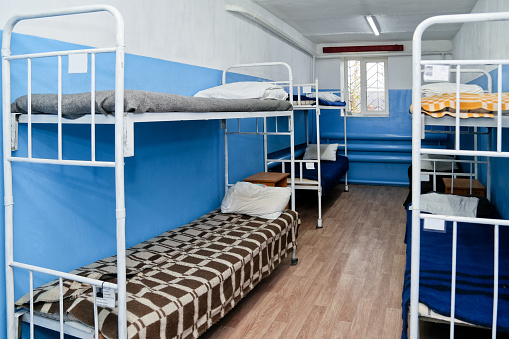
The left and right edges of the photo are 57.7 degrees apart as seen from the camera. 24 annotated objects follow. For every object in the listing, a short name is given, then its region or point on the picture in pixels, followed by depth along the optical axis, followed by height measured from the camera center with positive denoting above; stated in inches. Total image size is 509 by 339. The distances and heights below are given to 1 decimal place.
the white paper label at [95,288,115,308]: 77.9 -25.9
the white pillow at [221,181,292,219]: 158.6 -18.9
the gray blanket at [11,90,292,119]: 80.3 +8.2
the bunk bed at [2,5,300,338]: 78.7 -28.4
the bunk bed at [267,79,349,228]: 223.9 -8.9
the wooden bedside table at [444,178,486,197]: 179.9 -16.3
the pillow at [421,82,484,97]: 160.9 +20.6
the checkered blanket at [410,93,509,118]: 89.6 +7.8
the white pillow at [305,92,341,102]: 273.0 +29.9
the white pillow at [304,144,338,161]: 298.0 -3.6
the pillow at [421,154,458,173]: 243.6 -10.2
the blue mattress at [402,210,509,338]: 84.9 -28.2
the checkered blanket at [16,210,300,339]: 86.4 -29.7
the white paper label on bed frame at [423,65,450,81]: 78.3 +12.7
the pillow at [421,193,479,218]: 158.4 -20.3
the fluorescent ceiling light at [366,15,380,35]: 251.5 +71.2
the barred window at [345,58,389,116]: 348.5 +46.0
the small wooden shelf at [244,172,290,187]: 186.9 -13.2
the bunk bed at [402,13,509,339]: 76.7 -27.7
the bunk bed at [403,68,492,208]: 92.3 +4.7
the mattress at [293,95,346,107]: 225.6 +24.2
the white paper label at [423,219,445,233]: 77.7 -13.2
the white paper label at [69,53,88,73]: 80.2 +14.6
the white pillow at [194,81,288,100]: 150.0 +18.4
